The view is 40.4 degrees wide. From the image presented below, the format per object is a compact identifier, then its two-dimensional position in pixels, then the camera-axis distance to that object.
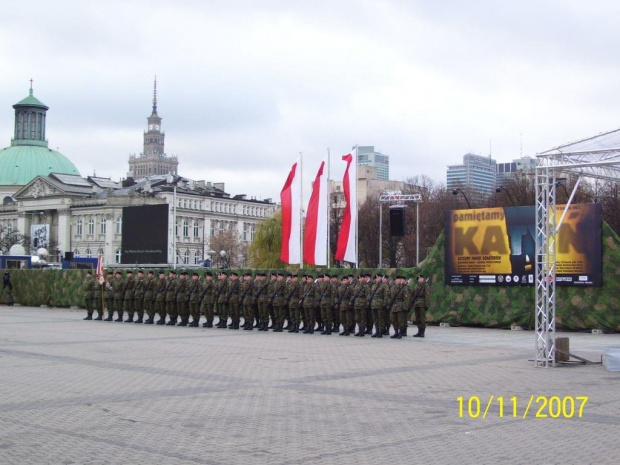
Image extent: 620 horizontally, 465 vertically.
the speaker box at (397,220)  30.94
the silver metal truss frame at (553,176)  14.59
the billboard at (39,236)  99.75
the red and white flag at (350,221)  29.27
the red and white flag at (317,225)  30.19
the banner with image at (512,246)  23.30
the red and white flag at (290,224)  30.66
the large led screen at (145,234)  42.56
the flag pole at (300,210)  30.68
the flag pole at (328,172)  30.77
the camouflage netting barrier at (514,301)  23.02
